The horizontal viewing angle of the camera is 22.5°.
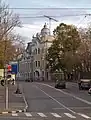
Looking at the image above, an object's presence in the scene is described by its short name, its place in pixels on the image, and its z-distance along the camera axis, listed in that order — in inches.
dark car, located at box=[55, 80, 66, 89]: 1721.4
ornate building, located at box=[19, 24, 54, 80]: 3212.2
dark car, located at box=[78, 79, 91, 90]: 1554.0
